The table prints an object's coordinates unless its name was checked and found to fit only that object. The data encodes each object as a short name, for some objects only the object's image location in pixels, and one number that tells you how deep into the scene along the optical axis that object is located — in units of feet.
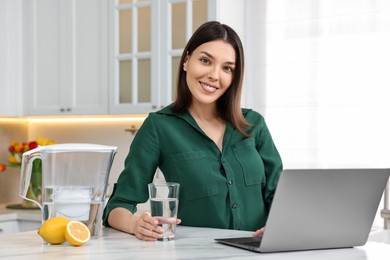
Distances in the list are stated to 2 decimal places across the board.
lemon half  6.55
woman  8.26
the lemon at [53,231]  6.60
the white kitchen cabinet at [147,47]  12.76
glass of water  6.84
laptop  6.24
